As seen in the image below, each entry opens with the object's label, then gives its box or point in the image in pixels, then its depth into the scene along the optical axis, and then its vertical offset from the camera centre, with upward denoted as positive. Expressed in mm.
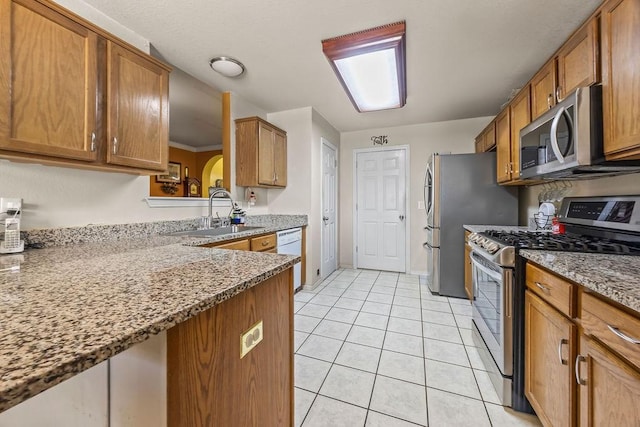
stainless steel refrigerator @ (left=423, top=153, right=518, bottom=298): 2812 +95
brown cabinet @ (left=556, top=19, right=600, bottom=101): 1365 +907
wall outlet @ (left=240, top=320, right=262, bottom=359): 742 -384
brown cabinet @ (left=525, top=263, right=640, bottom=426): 740 -519
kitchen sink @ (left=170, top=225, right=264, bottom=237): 2172 -169
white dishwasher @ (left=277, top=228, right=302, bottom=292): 2795 -346
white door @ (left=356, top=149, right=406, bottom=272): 4039 +72
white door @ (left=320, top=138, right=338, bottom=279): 3689 +81
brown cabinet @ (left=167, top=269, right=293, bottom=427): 560 -412
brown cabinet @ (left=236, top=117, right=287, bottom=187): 2869 +706
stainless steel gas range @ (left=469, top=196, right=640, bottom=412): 1359 -289
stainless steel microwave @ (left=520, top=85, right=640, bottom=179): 1305 +416
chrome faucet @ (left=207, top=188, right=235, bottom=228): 2527 +173
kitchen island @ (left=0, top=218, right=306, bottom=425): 362 -197
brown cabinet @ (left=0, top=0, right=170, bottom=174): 1145 +637
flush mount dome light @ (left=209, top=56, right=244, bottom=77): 2195 +1322
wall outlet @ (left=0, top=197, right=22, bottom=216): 1224 +35
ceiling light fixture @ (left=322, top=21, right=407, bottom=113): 1843 +1286
